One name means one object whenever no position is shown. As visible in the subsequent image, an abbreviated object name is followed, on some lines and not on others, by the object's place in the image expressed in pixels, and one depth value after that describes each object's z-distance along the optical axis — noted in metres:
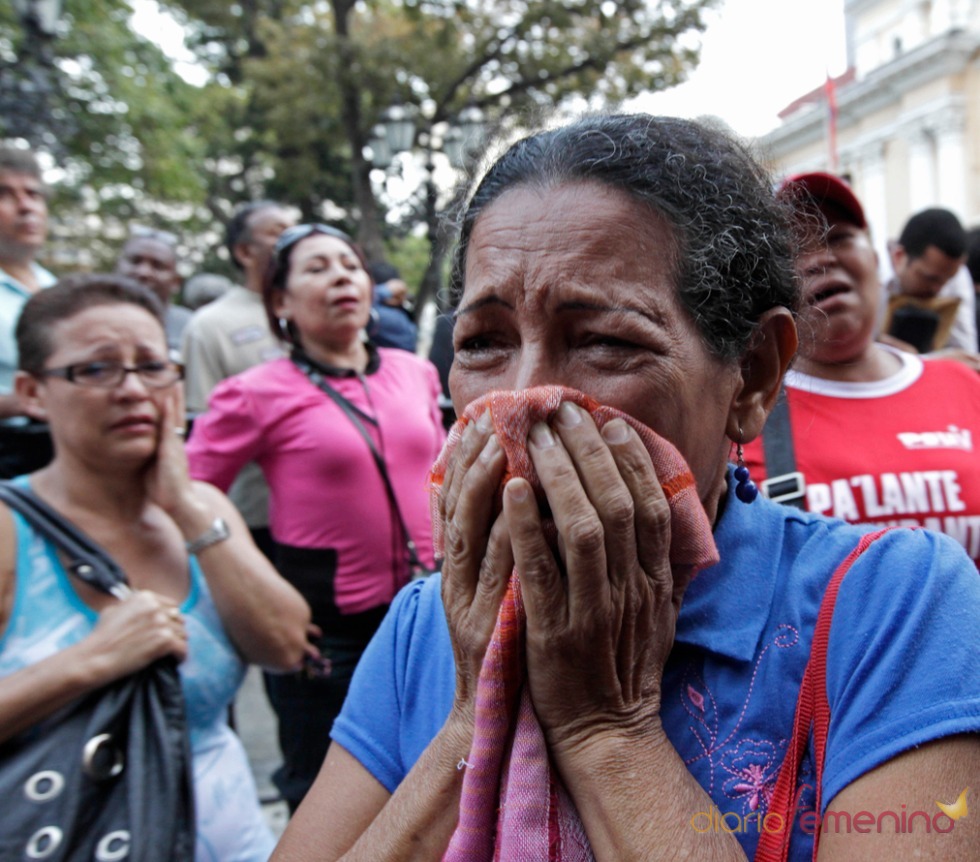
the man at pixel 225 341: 4.45
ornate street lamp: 10.34
